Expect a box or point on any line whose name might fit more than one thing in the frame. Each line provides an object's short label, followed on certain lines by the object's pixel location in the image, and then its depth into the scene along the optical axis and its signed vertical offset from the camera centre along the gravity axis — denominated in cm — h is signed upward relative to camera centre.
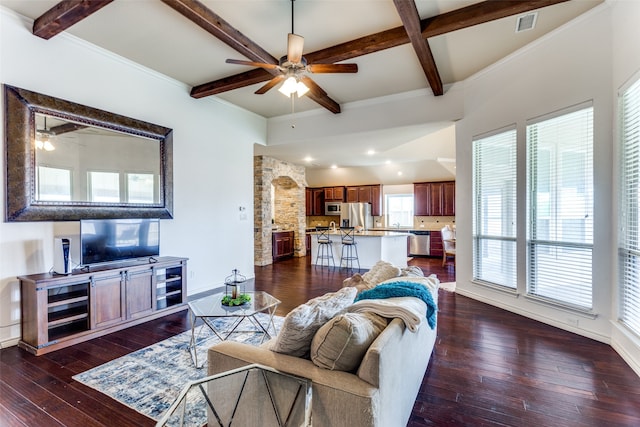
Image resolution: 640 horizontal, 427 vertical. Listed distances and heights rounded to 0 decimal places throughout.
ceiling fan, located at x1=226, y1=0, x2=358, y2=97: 296 +146
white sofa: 133 -81
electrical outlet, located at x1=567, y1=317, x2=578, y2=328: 332 -126
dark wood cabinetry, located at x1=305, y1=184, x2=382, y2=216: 1022 +47
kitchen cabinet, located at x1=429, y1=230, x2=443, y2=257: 895 -104
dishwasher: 916 -104
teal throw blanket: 210 -59
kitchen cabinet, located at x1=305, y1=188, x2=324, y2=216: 1103 +32
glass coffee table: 264 -91
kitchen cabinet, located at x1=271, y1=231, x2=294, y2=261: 829 -96
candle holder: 287 -85
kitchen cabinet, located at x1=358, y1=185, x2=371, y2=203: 1030 +53
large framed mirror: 299 +58
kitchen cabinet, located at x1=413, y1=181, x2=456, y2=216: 903 +32
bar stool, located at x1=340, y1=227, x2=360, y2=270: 730 -98
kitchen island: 712 -93
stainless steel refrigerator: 998 -15
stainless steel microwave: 1060 +6
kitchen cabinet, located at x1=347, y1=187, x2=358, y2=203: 1048 +54
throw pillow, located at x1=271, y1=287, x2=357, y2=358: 159 -63
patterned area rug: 211 -134
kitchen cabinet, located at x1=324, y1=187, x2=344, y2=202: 1064 +56
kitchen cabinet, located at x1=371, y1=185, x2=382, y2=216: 1016 +32
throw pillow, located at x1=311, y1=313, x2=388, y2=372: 146 -66
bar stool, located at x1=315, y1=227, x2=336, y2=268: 760 -99
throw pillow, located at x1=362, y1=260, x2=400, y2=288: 292 -64
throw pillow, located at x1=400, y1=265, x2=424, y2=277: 297 -63
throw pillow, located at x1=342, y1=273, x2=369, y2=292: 295 -76
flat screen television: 333 -33
